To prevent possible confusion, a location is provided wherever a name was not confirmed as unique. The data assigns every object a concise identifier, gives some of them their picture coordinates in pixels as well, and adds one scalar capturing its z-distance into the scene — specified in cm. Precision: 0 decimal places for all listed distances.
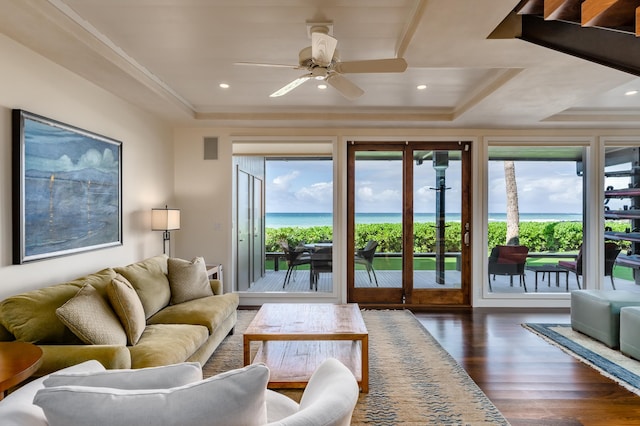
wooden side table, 159
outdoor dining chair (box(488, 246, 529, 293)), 535
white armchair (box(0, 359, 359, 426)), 97
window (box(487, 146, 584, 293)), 530
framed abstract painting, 250
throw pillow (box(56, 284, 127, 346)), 221
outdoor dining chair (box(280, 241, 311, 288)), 583
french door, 529
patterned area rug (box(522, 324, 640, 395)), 301
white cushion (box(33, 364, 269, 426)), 96
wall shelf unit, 522
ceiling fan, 237
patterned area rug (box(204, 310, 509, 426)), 242
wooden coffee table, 277
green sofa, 211
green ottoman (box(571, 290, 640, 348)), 364
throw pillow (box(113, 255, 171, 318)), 310
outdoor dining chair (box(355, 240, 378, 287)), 532
